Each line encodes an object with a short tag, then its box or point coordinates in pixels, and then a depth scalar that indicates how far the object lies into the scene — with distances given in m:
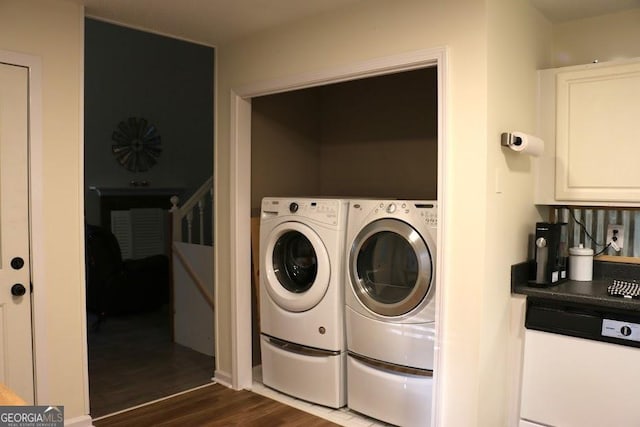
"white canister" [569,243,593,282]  2.85
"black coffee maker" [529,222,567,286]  2.68
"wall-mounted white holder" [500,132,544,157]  2.52
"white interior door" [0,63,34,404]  2.67
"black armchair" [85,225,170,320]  5.36
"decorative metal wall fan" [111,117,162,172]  6.66
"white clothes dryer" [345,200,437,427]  2.83
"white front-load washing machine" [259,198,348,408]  3.22
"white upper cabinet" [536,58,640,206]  2.66
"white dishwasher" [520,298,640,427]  2.41
